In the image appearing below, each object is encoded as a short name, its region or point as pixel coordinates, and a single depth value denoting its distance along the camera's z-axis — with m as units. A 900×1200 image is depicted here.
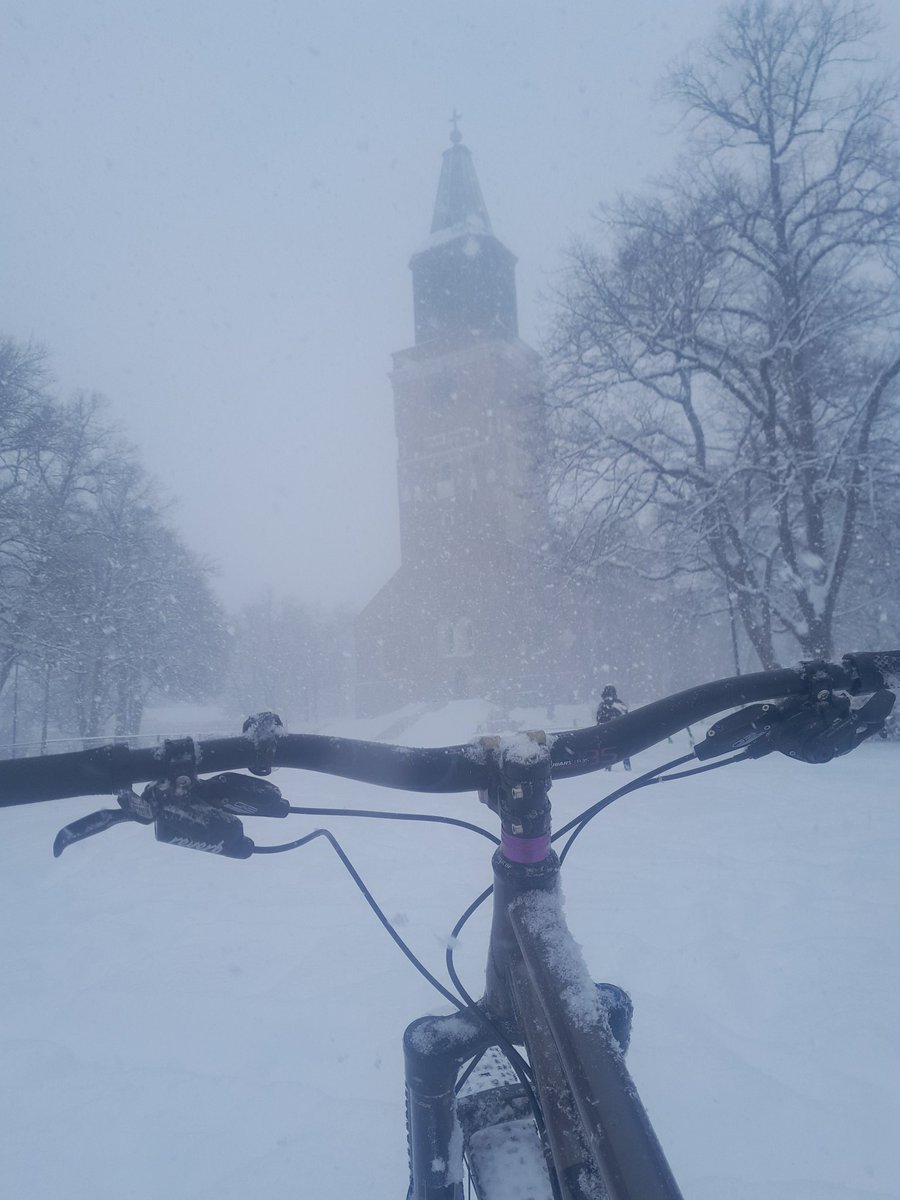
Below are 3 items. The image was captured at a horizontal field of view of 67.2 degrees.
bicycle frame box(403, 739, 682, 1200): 0.94
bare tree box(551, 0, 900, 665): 13.88
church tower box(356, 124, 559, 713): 39.78
